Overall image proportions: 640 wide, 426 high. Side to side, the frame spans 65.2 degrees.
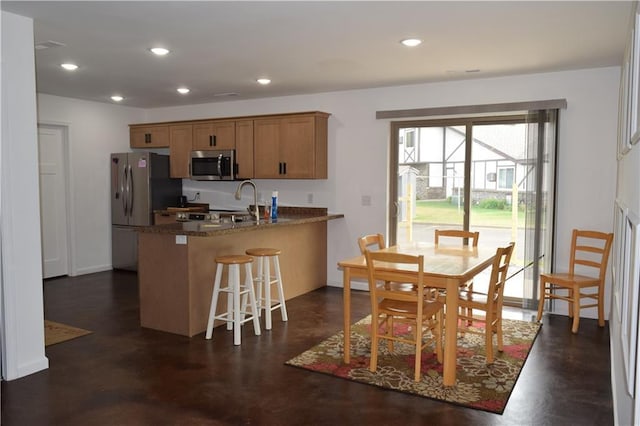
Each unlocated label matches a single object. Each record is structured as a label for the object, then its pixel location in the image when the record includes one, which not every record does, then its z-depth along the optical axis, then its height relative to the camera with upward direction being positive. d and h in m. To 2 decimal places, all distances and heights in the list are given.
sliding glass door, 5.02 +0.05
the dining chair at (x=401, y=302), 3.27 -0.83
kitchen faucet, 5.05 -0.31
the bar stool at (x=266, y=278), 4.57 -0.86
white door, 6.59 -0.21
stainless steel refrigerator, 7.01 -0.14
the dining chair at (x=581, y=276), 4.58 -0.84
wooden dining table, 3.28 -0.57
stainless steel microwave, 6.60 +0.28
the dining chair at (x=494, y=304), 3.60 -0.88
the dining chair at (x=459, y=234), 4.66 -0.45
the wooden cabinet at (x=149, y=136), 7.19 +0.72
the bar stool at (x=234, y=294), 4.16 -0.94
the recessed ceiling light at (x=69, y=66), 4.84 +1.15
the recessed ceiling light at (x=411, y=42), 3.83 +1.13
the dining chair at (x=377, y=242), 3.84 -0.46
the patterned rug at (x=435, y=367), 3.19 -1.31
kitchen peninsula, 4.38 -0.73
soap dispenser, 5.62 -0.24
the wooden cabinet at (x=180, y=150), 7.00 +0.50
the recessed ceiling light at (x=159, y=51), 4.13 +1.13
